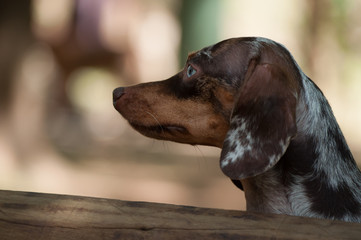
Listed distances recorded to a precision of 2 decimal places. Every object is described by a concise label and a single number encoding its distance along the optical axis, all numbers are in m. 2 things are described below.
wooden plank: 3.88
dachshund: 5.11
